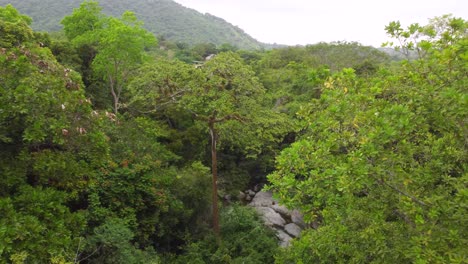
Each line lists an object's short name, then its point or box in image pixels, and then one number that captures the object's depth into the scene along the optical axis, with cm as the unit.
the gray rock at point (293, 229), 1540
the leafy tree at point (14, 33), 1171
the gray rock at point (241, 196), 1757
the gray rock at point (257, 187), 1963
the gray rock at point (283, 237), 1390
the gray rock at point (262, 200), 1767
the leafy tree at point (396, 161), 464
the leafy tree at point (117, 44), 1659
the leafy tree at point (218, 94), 1131
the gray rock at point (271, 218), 1561
